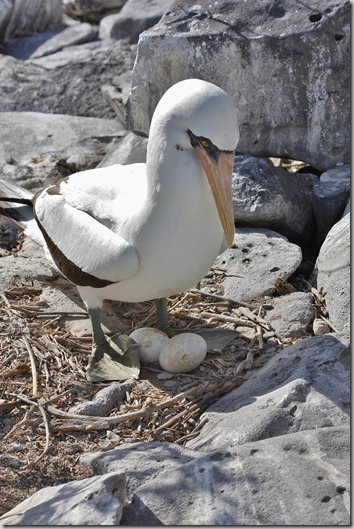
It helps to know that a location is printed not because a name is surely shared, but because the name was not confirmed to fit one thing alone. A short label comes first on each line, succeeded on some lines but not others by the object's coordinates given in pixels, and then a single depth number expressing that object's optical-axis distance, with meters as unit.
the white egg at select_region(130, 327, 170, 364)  5.24
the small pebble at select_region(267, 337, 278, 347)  5.30
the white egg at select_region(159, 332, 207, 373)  5.06
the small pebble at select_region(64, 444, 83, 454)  4.55
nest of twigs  4.54
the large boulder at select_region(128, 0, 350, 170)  6.20
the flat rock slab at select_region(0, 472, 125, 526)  3.51
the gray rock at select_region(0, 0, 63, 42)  11.07
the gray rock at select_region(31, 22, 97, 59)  10.70
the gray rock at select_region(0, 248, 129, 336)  5.68
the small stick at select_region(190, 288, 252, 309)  5.69
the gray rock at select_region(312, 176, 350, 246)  6.27
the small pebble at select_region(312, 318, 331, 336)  5.32
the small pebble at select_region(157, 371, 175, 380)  5.11
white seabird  4.63
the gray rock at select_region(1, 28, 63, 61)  11.00
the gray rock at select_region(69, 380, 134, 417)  4.85
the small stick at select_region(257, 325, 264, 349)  5.28
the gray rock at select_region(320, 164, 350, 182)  6.35
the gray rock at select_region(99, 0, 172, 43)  10.22
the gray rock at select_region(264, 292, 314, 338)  5.40
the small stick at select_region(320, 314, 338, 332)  5.30
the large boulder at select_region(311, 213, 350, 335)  5.33
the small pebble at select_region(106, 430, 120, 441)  4.64
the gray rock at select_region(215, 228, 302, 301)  5.78
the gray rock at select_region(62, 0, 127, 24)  12.11
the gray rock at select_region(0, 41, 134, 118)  8.54
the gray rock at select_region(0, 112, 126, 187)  7.16
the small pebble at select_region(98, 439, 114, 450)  4.57
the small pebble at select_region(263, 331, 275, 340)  5.38
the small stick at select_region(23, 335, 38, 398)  4.95
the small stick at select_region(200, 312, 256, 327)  5.54
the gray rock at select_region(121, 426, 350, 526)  3.60
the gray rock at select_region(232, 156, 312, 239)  6.11
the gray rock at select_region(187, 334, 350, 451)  4.32
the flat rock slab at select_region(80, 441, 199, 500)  4.04
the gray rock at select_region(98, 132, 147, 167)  6.78
